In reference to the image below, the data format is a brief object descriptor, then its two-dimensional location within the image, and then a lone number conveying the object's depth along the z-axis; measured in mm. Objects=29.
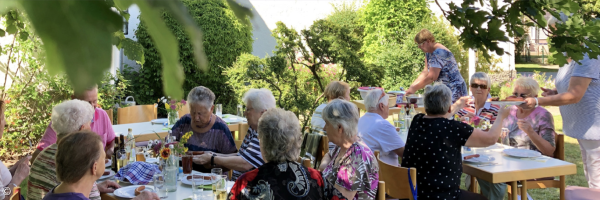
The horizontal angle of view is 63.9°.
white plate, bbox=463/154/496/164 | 3677
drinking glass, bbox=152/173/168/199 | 2920
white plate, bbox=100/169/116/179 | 3321
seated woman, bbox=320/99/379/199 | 2836
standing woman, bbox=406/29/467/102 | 5223
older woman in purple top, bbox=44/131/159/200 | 2371
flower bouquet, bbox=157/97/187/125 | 5066
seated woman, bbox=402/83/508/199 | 3244
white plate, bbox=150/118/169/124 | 5506
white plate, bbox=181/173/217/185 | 3023
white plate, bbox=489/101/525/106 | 3843
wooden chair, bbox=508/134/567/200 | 4172
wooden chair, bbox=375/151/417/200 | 2986
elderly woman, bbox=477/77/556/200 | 4125
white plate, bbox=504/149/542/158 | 3842
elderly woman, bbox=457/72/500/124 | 4732
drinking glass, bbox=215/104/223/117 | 5654
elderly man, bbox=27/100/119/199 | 2803
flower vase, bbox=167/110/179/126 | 5086
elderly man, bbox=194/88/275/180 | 3590
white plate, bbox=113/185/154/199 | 2860
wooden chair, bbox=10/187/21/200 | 2459
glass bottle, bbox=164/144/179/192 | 3012
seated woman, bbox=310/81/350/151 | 4562
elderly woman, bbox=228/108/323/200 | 2406
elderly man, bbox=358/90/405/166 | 3867
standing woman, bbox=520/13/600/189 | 3889
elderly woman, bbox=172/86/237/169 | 4043
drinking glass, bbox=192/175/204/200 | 2834
